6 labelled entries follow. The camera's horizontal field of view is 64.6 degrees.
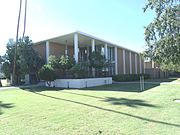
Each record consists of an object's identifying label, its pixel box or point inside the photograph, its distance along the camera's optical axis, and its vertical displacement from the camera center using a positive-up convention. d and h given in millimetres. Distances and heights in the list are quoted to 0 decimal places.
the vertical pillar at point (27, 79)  19522 -782
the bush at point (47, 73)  15036 +8
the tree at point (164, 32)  6716 +1933
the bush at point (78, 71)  15385 +197
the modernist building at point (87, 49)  18031 +3483
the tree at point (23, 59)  16675 +1708
